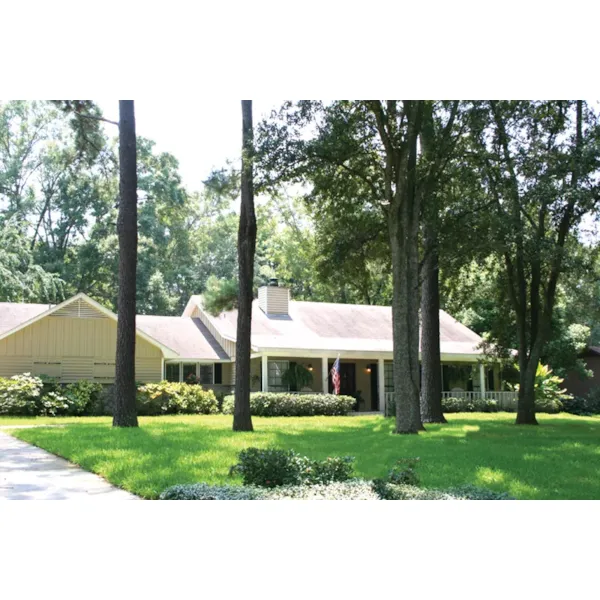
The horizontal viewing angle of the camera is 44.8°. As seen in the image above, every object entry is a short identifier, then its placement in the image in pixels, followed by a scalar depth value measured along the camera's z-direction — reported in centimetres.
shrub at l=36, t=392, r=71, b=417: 1995
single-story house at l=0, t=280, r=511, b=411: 2236
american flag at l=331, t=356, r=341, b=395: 2255
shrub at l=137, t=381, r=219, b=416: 2145
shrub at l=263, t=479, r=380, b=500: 706
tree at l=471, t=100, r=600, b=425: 1470
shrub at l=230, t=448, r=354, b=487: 762
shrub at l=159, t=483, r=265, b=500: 689
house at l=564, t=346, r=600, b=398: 2980
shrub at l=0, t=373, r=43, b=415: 1945
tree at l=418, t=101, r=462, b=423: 1578
